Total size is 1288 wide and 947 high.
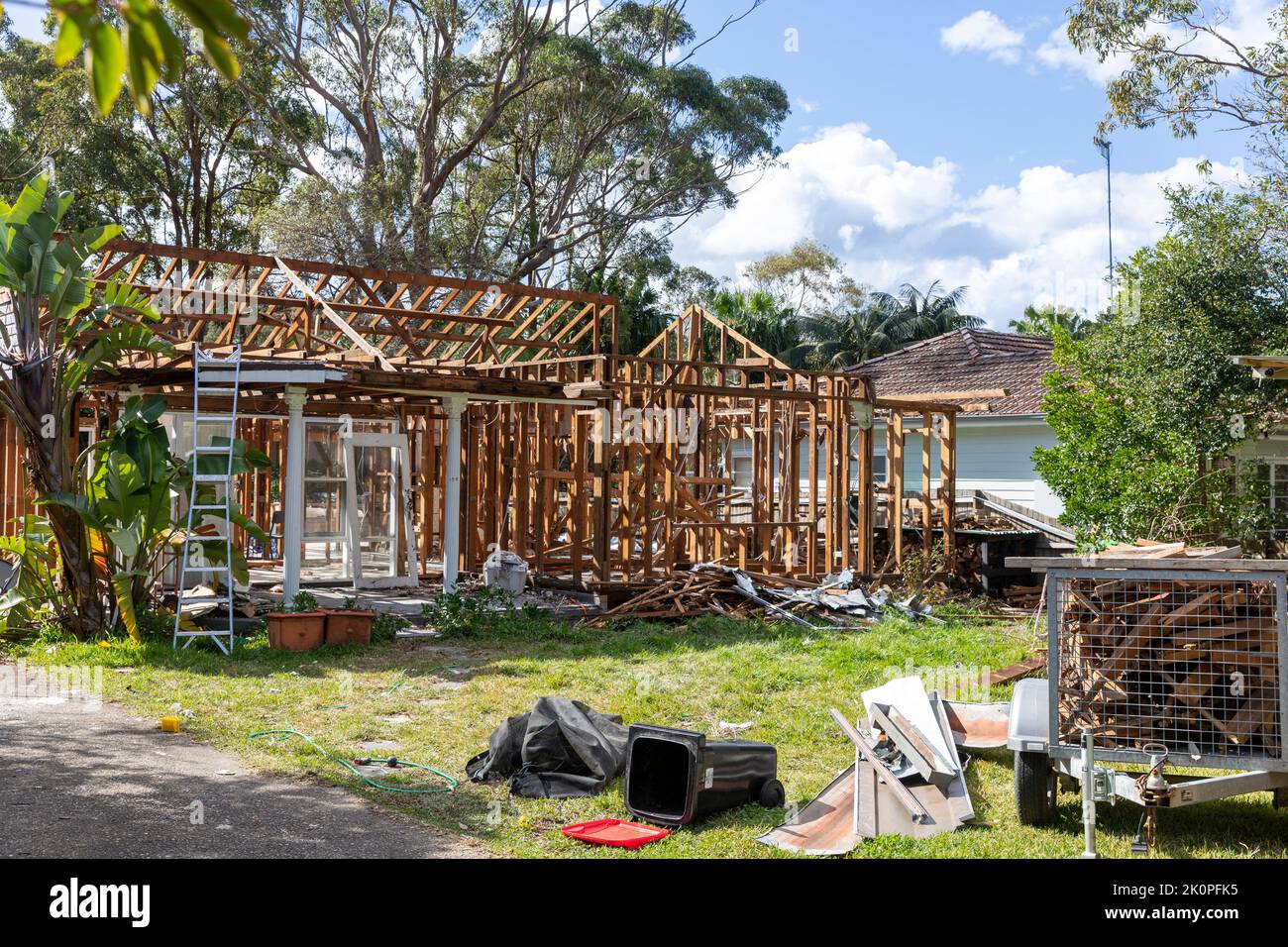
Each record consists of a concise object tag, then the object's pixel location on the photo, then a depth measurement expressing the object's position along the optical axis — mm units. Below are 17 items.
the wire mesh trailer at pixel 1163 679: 5816
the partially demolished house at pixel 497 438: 15781
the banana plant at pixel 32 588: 12289
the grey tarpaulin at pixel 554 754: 7227
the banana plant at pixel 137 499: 11836
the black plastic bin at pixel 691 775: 6629
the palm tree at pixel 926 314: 46156
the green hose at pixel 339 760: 7336
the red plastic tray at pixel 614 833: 6199
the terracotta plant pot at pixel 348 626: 12625
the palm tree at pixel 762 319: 39125
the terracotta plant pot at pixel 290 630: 12281
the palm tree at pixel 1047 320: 44872
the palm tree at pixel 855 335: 43656
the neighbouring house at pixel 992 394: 22625
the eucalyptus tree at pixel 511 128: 31125
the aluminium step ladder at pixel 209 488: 12086
